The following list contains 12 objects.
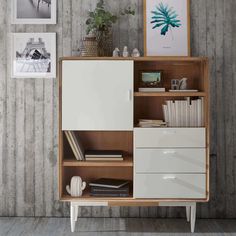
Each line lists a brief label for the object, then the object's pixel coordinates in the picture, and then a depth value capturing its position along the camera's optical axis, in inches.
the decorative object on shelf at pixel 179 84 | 136.4
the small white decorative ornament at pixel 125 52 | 136.9
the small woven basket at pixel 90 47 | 134.7
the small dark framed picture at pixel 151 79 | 136.9
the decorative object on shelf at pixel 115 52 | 137.0
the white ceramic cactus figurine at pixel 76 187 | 131.6
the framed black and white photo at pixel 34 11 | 143.9
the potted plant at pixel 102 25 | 135.6
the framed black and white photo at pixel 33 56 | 144.3
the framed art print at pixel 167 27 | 142.9
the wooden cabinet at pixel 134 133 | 128.0
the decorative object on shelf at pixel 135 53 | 137.2
